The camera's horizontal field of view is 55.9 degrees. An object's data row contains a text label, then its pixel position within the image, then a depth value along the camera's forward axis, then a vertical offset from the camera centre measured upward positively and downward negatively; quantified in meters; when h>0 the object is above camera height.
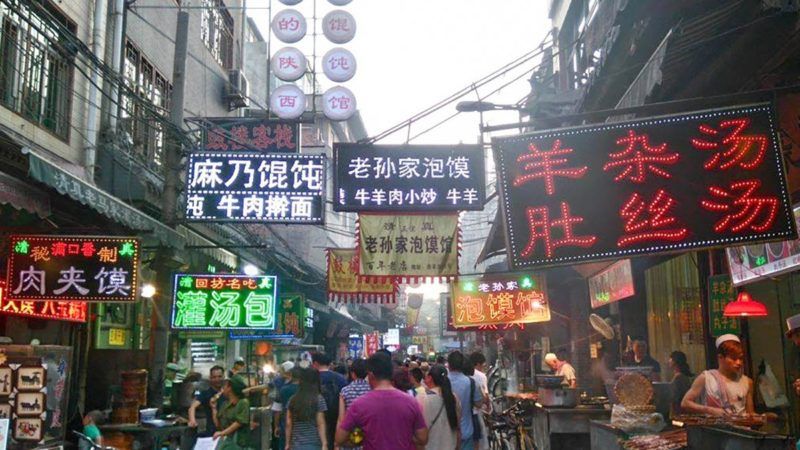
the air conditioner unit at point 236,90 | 23.83 +7.81
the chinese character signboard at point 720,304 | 10.80 +0.43
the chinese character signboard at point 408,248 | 13.48 +1.58
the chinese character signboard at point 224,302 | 13.18 +0.66
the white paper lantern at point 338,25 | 19.45 +8.00
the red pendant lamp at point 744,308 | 9.64 +0.33
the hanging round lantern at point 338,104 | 19.08 +5.89
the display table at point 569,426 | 11.27 -1.34
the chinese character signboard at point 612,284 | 12.62 +0.92
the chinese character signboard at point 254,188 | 12.94 +2.58
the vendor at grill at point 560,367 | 15.72 -0.67
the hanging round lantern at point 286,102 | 18.78 +5.83
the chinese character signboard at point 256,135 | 16.19 +4.40
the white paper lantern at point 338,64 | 19.22 +6.93
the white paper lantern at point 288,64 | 19.41 +7.00
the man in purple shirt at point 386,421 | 6.18 -0.68
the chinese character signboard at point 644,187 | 5.67 +1.15
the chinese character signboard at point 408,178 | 12.45 +2.63
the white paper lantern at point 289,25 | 19.27 +7.93
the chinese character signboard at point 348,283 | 15.28 +1.10
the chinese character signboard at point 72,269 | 9.75 +0.93
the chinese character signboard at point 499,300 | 17.25 +0.83
